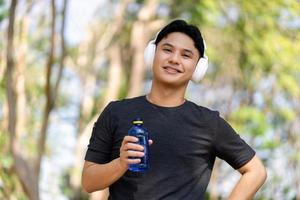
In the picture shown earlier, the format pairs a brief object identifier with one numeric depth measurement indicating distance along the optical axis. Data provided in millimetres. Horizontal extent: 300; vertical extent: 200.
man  3197
